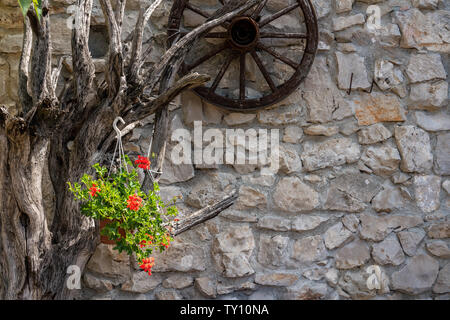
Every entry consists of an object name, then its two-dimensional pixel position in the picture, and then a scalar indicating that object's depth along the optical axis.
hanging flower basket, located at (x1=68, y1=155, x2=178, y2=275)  5.48
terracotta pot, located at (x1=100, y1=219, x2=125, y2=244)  5.61
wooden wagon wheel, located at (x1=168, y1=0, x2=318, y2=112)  6.27
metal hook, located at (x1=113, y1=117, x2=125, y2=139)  5.56
